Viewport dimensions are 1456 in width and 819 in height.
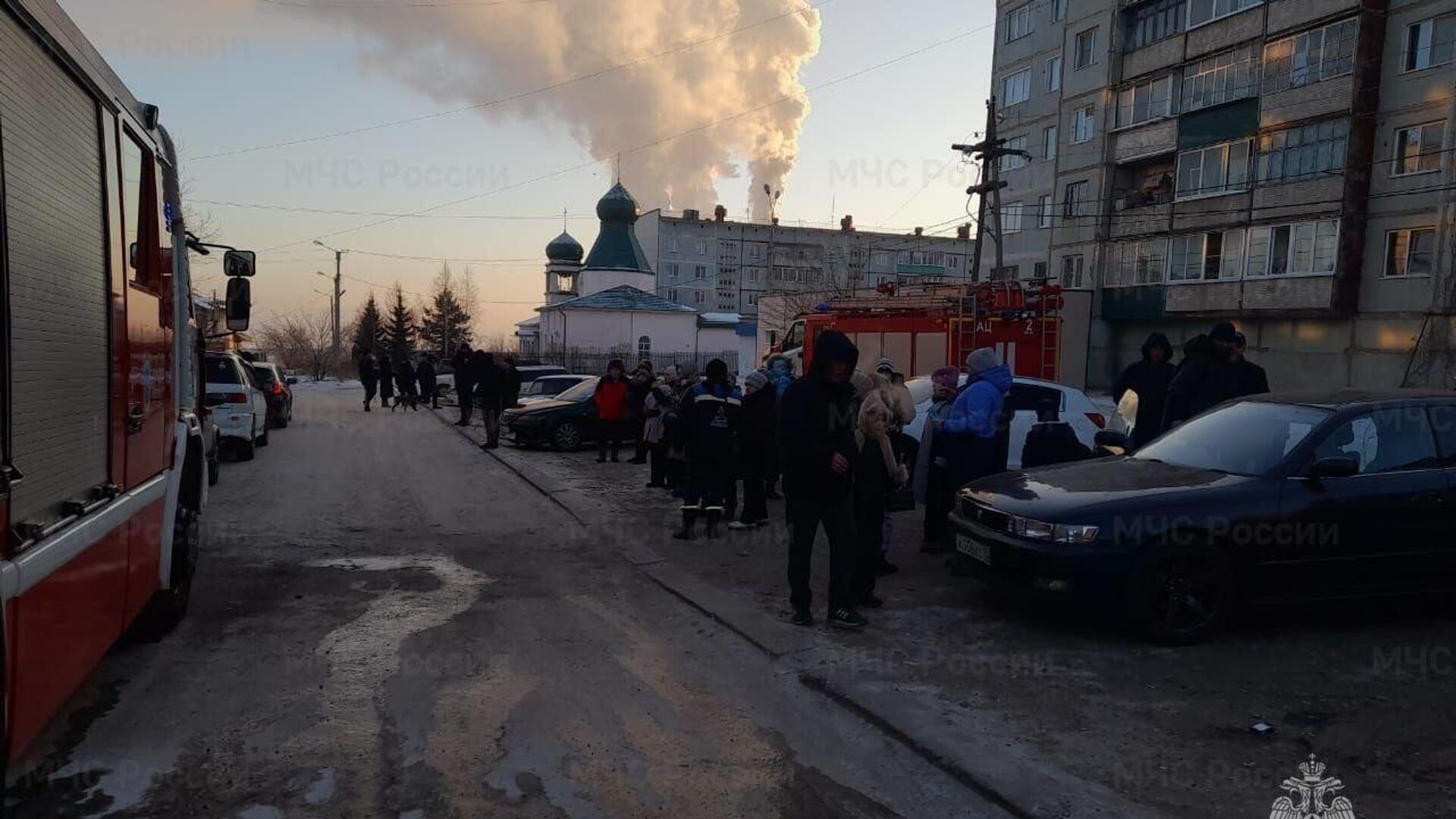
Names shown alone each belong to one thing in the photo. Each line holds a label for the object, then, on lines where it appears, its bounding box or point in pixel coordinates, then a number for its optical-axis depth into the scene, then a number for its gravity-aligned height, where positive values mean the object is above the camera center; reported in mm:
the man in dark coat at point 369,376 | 27500 -1865
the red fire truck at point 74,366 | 2938 -263
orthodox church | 62656 +368
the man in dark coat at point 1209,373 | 8406 -218
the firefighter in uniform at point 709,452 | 9359 -1218
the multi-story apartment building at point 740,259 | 87062 +6396
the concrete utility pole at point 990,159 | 29453 +5600
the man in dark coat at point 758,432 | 9562 -1036
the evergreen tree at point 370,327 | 81188 -1394
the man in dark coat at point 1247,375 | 8438 -225
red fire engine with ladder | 18109 +215
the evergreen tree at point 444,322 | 81438 -620
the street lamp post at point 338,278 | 53169 +1772
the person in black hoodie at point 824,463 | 6184 -850
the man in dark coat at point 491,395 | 17844 -1460
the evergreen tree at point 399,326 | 82375 -1223
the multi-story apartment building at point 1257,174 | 27609 +5910
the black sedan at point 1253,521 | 5875 -1083
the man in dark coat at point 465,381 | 21422 -1502
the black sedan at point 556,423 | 17453 -1895
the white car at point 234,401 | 14781 -1495
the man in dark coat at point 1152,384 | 9344 -374
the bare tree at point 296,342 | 73875 -2709
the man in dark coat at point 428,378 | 30812 -2089
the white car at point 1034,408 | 11539 -819
